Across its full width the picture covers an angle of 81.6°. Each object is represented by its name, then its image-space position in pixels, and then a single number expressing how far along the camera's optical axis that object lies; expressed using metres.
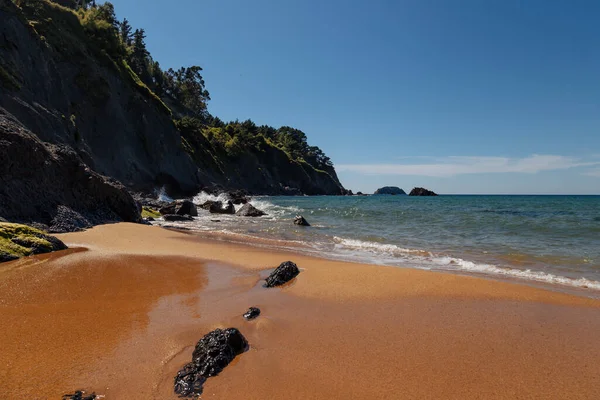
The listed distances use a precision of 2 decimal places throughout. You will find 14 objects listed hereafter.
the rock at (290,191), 92.94
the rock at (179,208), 23.81
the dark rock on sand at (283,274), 6.81
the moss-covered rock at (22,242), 7.38
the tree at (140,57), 66.00
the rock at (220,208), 29.72
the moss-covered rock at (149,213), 21.17
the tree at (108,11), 51.90
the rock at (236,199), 40.79
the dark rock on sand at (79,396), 2.85
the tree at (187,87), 85.00
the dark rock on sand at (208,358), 3.10
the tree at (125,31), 76.93
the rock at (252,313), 4.88
